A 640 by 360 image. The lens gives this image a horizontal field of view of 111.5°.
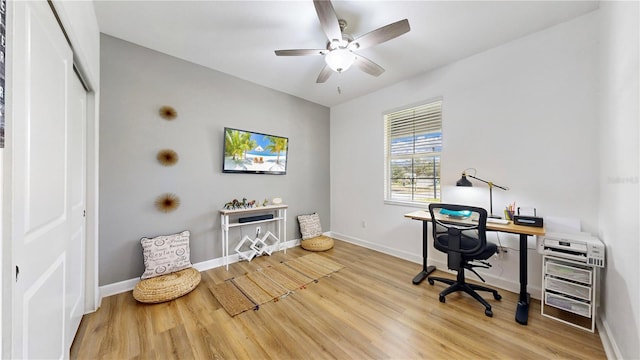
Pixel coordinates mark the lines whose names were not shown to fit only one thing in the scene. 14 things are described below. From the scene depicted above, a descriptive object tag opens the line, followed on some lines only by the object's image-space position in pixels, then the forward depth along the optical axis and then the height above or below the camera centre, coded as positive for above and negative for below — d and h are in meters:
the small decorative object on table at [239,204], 3.05 -0.37
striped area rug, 2.14 -1.19
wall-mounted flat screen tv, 3.03 +0.40
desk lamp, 2.43 -0.05
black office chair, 1.98 -0.58
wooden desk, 1.85 -0.68
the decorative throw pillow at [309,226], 3.82 -0.83
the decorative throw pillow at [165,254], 2.31 -0.83
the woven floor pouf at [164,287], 2.05 -1.06
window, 3.00 +0.39
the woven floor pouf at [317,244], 3.54 -1.07
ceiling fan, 1.60 +1.19
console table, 2.88 -0.61
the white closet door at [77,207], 1.44 -0.23
